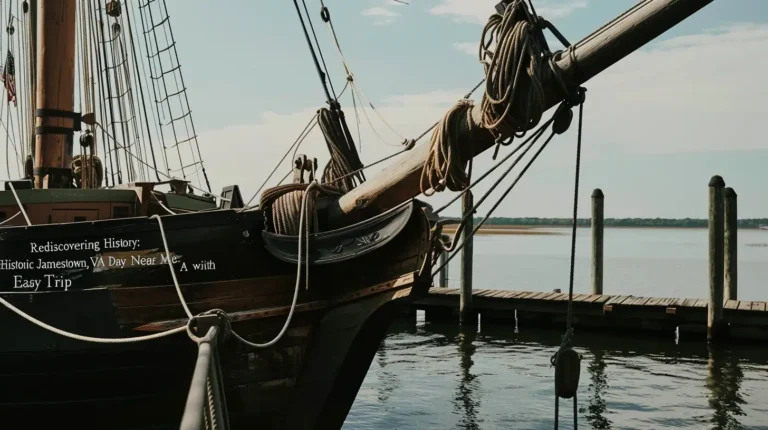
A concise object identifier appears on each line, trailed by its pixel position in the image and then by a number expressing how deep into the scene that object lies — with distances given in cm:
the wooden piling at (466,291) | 1834
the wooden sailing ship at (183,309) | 738
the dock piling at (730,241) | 1686
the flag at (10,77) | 1781
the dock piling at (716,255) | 1586
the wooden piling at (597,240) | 1834
